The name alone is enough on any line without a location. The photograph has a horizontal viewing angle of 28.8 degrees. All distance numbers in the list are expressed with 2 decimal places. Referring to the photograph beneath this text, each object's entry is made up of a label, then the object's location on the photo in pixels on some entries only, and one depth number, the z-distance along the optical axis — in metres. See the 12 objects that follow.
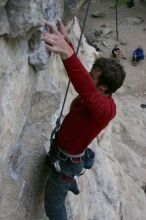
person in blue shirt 8.19
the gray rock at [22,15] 1.60
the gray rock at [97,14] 10.28
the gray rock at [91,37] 8.92
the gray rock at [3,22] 1.58
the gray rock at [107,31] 9.36
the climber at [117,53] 8.31
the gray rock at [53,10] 2.00
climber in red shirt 1.84
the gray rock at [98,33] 9.20
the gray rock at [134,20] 10.04
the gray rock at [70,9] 2.50
